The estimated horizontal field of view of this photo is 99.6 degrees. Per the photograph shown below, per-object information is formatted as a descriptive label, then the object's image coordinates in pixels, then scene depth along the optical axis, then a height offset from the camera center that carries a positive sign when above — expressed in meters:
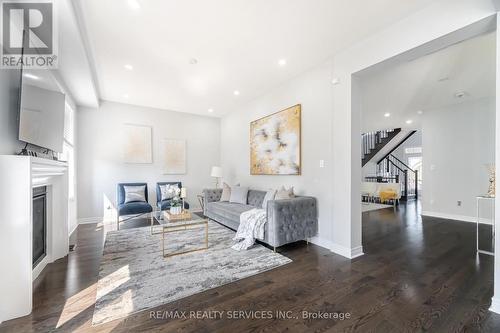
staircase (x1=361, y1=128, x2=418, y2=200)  8.53 +0.34
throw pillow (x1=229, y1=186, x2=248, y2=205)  4.70 -0.65
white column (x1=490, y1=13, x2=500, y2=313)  1.79 -0.48
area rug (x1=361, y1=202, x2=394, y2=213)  6.40 -1.30
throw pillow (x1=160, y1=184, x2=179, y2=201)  5.11 -0.62
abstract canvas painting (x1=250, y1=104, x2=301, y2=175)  3.88 +0.47
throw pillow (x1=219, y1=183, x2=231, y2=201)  5.03 -0.65
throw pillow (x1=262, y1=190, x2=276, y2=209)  3.79 -0.52
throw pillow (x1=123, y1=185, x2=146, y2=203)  4.77 -0.63
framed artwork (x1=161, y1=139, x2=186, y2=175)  5.84 +0.28
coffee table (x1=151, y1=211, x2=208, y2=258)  2.98 -0.93
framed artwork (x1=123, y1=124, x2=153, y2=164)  5.37 +0.56
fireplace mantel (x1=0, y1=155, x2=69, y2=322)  1.71 -0.57
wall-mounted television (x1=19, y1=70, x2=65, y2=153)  2.16 +0.63
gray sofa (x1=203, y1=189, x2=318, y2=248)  3.05 -0.83
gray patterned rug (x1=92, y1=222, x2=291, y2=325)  1.93 -1.23
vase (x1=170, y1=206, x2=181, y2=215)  3.56 -0.74
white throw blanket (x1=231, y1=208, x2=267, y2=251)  3.21 -0.97
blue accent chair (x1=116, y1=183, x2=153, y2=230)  4.35 -0.85
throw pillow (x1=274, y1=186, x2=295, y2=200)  3.52 -0.47
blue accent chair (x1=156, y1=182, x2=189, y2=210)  4.89 -0.85
